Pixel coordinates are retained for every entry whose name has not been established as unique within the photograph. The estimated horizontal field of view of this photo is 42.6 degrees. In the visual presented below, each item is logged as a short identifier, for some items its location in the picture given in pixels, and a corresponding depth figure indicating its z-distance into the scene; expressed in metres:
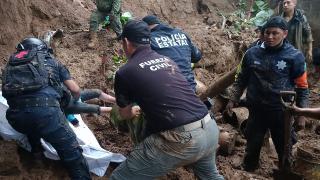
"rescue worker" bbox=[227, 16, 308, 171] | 4.32
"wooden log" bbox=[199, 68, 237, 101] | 5.48
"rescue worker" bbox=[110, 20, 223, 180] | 3.19
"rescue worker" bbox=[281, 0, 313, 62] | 6.31
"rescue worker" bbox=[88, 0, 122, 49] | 7.92
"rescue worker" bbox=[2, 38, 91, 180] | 3.91
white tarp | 4.44
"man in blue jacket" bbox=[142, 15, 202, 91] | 4.42
